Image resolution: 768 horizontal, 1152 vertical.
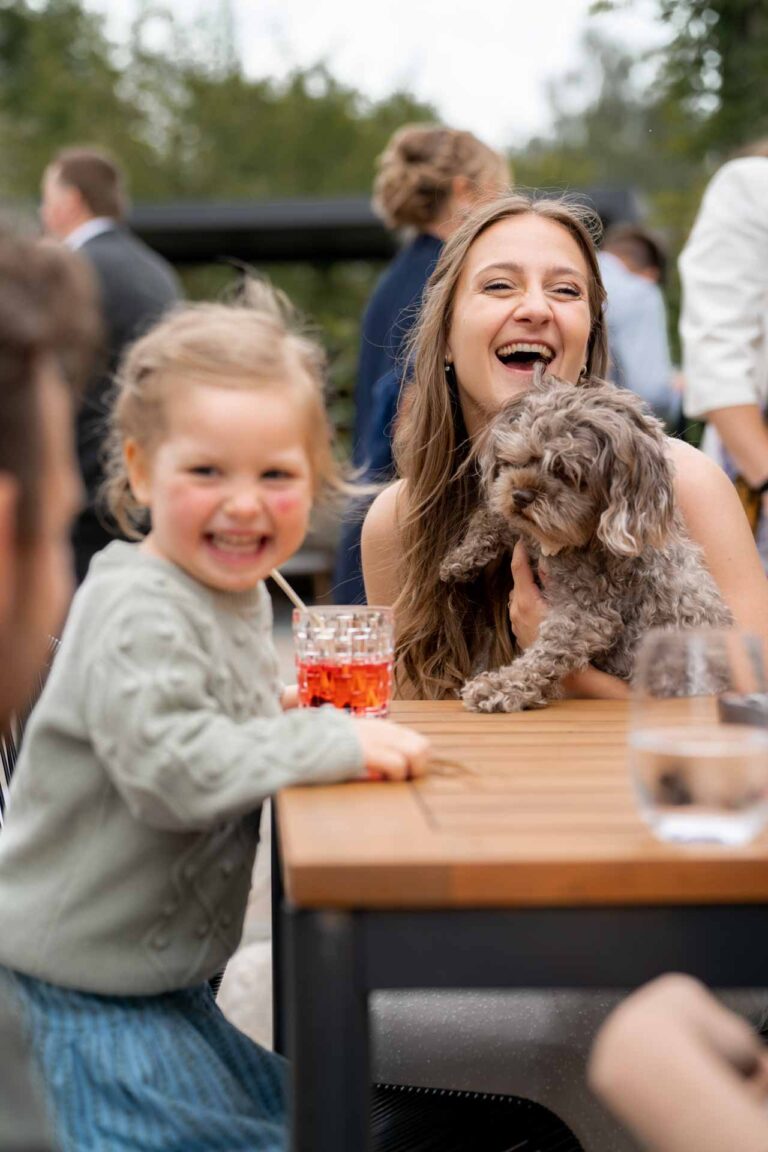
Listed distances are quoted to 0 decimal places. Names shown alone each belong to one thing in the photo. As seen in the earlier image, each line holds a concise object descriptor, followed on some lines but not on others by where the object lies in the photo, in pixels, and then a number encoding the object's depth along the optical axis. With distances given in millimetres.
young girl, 1666
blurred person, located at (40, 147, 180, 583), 6746
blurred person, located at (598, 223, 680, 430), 8062
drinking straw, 2085
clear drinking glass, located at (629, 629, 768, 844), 1396
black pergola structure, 16094
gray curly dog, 2541
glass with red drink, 2074
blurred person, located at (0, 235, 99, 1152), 1244
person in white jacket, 4059
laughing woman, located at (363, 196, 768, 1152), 2688
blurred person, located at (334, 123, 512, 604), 5562
